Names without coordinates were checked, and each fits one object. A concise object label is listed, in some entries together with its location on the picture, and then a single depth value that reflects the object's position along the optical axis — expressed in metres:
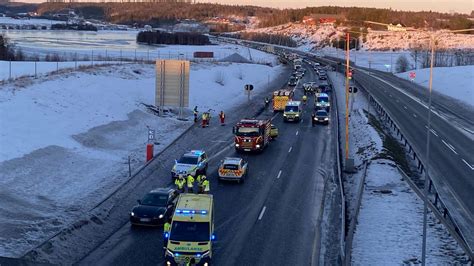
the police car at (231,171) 31.50
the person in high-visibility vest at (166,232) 19.67
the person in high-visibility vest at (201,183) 27.87
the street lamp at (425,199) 17.62
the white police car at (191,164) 31.63
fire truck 39.69
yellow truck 63.41
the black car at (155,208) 23.55
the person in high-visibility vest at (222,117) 53.62
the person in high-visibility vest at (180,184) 28.95
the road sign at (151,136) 37.91
